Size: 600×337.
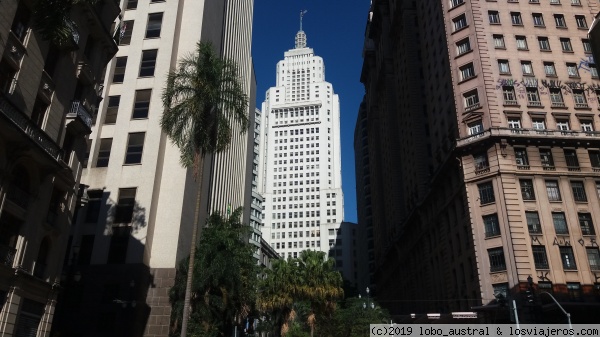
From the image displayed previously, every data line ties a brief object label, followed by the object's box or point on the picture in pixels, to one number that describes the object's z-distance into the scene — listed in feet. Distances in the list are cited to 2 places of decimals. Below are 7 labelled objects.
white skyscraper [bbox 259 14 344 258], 553.23
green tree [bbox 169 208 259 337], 121.49
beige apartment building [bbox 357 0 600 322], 151.02
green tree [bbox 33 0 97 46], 55.62
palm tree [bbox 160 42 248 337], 98.89
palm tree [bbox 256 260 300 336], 141.38
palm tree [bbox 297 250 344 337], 140.15
